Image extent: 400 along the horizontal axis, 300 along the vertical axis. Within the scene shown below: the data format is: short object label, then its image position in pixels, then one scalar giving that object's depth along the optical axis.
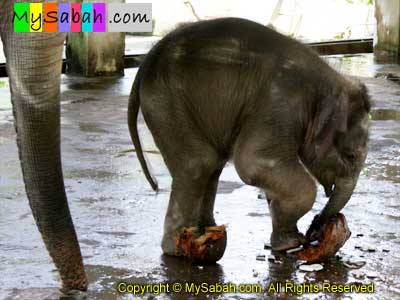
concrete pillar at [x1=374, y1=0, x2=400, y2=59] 14.48
